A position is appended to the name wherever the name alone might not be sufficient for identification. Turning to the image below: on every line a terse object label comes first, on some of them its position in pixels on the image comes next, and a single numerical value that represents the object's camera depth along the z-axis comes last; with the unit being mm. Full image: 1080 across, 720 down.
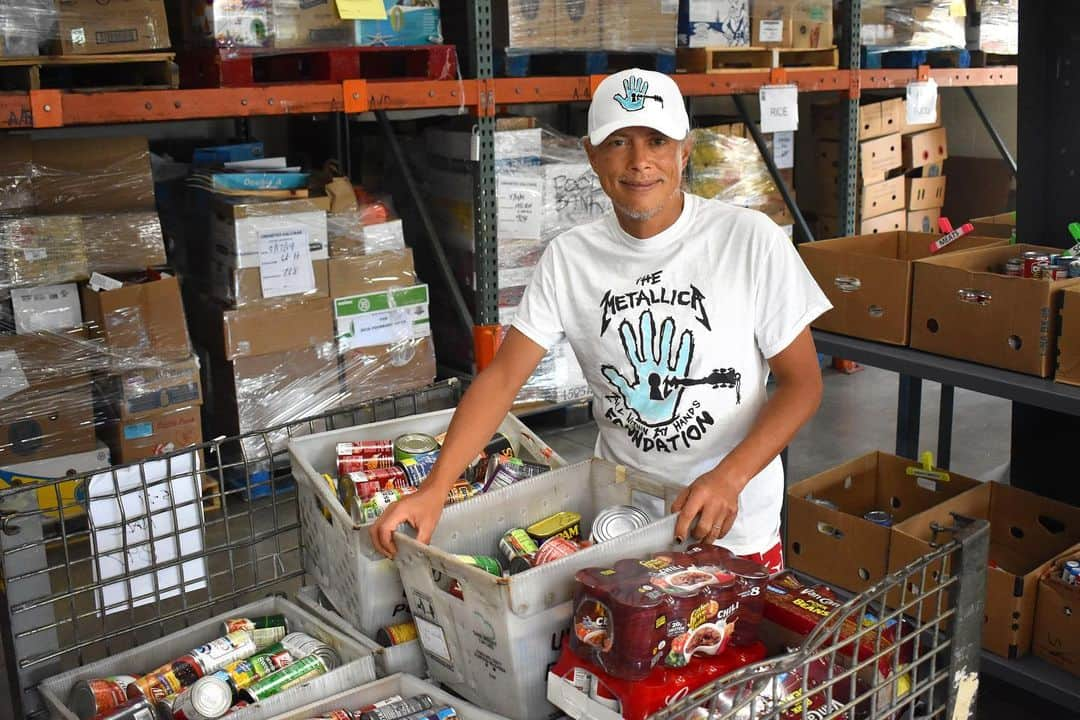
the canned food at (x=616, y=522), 1651
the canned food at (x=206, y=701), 1546
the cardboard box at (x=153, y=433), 4168
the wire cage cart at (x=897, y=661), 1188
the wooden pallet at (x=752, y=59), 5211
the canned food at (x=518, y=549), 1616
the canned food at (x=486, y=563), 1615
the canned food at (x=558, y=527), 1720
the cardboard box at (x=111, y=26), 3510
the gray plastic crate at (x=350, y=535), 1721
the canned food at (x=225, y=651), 1726
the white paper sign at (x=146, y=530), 1751
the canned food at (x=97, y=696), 1646
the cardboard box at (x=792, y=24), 5449
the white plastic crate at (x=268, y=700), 1579
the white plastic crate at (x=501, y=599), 1419
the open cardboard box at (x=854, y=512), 2957
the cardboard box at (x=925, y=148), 6753
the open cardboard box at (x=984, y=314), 2592
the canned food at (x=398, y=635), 1714
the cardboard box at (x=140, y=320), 3979
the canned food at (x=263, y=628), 1809
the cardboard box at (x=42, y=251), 3801
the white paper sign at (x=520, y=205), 4805
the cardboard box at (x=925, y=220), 6961
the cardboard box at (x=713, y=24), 5148
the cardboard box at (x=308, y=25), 3941
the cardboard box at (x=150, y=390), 4102
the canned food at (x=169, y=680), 1677
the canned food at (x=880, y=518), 2970
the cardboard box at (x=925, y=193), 6859
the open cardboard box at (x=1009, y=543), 2652
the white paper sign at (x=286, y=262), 4262
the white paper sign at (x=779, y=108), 5324
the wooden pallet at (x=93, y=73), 3482
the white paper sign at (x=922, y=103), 6000
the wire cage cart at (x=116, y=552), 1720
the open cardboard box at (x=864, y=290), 2891
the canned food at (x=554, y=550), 1580
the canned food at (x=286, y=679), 1584
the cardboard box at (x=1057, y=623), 2580
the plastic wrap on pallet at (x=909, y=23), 6145
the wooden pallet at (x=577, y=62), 4605
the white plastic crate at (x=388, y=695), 1517
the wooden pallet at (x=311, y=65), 3850
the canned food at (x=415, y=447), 1981
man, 1896
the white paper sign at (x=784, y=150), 6074
